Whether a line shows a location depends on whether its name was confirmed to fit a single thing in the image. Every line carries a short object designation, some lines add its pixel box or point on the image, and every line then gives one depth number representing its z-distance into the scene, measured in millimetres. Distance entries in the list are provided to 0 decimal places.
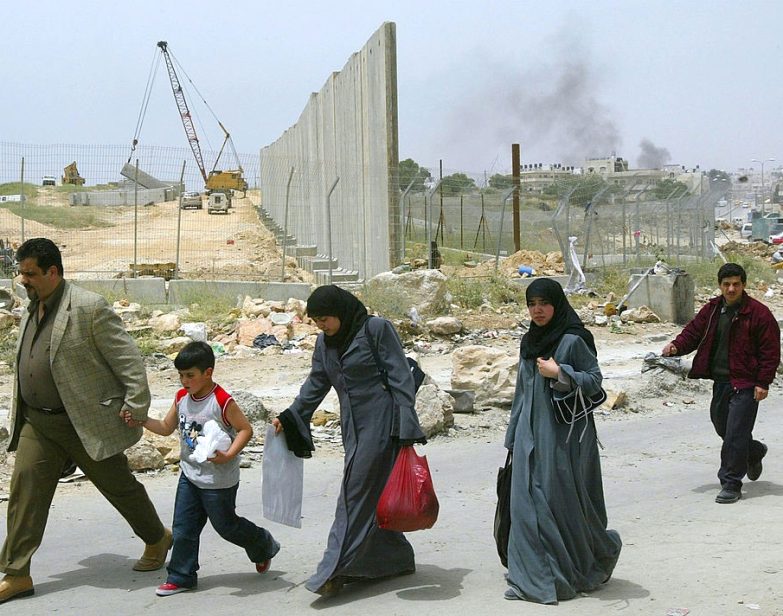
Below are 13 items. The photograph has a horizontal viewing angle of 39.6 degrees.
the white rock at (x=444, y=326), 13828
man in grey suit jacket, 5035
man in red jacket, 6762
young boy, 4926
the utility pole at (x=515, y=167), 21797
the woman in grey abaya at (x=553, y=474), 4668
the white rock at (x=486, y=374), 9914
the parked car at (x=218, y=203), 31822
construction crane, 29575
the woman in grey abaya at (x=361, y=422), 4816
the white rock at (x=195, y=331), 13289
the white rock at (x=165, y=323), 13953
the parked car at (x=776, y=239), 36962
